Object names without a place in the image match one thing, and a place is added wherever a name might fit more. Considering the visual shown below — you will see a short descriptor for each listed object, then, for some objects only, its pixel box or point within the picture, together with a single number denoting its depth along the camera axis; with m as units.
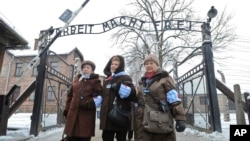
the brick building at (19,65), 20.01
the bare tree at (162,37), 15.69
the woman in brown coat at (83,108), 2.43
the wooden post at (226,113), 9.92
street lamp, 5.24
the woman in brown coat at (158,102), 2.08
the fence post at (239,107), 3.52
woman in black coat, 2.31
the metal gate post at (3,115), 4.26
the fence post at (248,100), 3.54
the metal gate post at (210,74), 4.65
